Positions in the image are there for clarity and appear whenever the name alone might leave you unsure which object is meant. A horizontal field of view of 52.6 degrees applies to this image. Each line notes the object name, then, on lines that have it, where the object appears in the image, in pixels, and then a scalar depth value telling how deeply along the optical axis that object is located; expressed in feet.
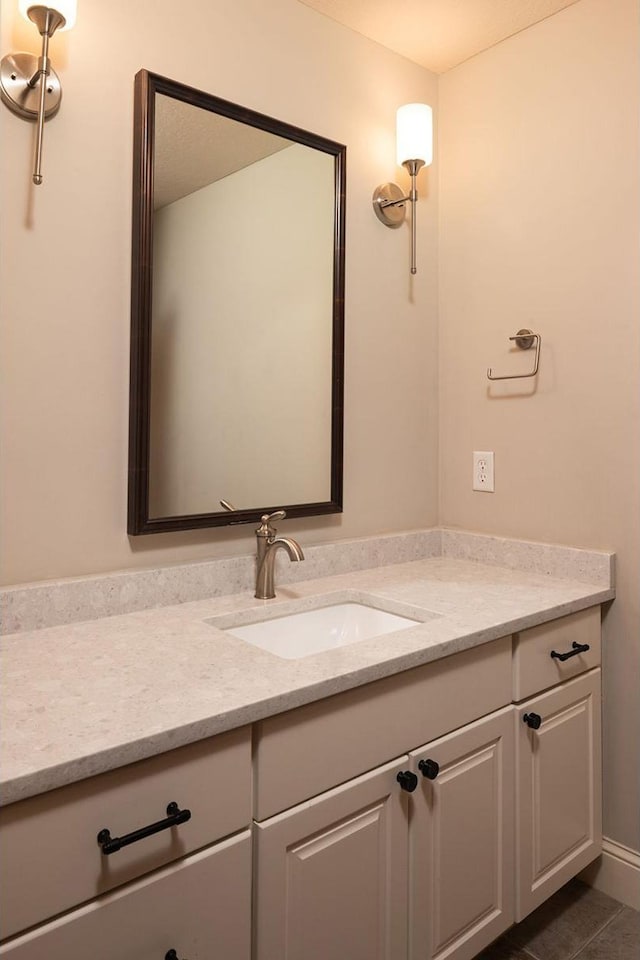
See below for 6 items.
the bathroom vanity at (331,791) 2.68
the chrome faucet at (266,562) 4.94
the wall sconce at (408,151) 5.99
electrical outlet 6.48
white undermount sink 4.72
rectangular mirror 4.61
